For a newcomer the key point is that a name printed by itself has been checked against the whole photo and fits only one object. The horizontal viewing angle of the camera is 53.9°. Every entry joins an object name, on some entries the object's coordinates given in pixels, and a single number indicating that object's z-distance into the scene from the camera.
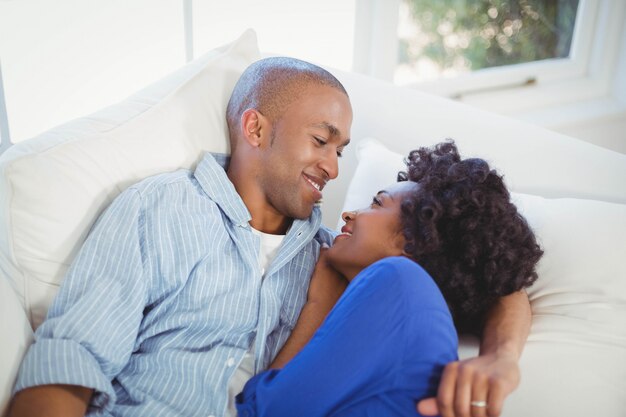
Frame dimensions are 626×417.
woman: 0.85
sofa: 1.04
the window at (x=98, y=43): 1.53
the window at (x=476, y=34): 2.38
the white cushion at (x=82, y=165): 1.06
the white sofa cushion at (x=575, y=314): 1.03
